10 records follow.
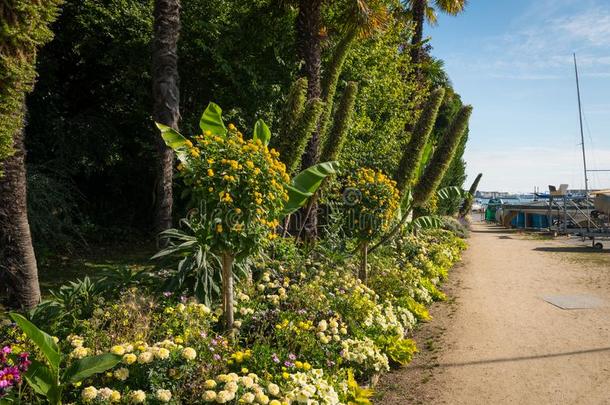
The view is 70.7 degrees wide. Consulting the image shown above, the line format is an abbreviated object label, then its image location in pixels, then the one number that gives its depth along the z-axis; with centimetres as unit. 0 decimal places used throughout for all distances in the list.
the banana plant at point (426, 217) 1095
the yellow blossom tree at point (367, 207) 775
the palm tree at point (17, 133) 379
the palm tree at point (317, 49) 946
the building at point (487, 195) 11119
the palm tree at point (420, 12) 1830
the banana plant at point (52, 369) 302
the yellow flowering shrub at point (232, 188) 435
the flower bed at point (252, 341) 341
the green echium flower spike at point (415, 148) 937
